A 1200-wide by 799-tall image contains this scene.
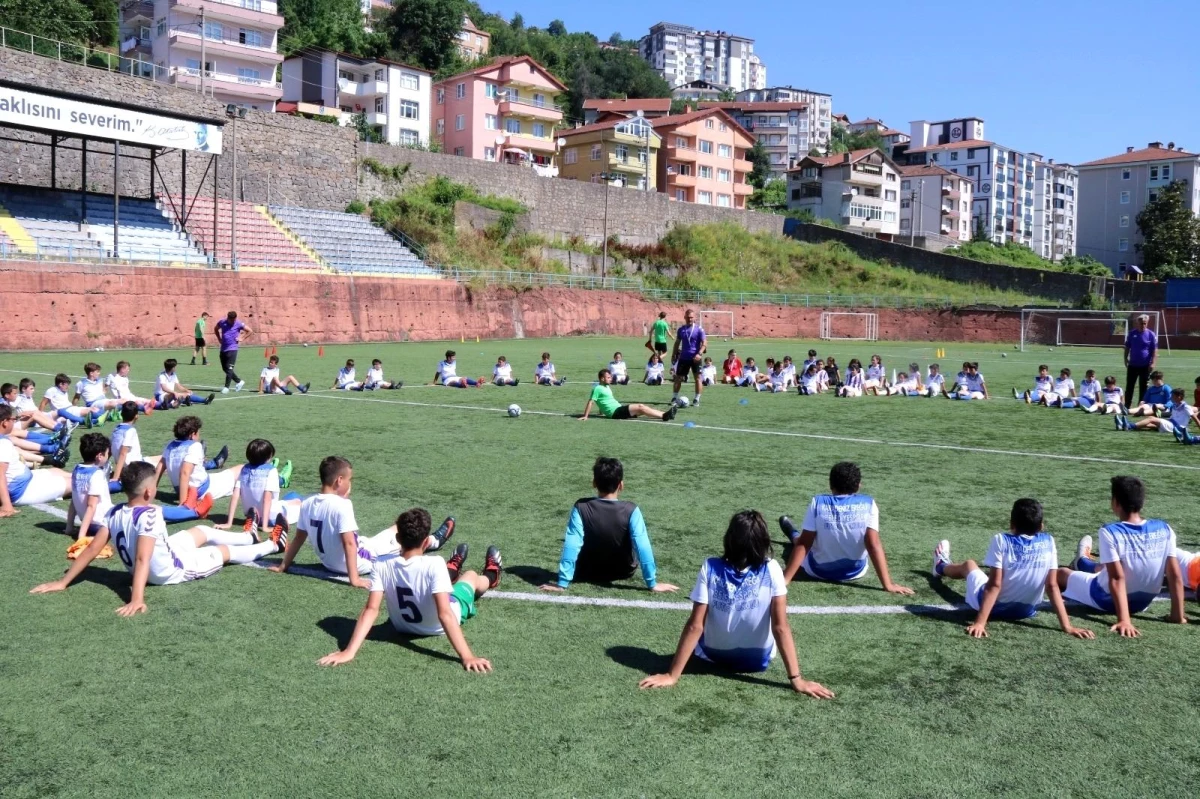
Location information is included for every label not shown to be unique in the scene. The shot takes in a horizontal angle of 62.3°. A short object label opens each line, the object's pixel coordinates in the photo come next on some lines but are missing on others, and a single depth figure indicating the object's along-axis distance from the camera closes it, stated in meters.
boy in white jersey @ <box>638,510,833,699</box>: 5.35
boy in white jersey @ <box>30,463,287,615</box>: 6.84
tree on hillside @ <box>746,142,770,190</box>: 120.50
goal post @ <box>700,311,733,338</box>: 56.12
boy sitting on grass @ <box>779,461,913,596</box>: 7.29
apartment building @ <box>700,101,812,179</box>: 143.00
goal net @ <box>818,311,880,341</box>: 58.81
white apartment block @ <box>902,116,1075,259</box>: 136.75
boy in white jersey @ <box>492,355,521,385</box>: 24.03
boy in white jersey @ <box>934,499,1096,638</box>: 6.39
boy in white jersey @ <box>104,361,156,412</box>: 16.80
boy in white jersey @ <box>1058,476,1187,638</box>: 6.53
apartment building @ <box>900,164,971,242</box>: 117.44
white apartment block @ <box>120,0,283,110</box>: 71.19
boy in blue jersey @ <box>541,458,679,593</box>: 7.18
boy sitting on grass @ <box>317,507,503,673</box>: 5.79
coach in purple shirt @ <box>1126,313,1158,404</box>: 19.58
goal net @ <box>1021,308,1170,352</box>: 53.16
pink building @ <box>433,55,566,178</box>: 85.81
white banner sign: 35.84
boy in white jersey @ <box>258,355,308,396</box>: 20.92
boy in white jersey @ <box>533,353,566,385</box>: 24.66
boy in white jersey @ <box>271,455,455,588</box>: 7.31
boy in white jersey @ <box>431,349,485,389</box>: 23.42
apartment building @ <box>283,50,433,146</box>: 81.88
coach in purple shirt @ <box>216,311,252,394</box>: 21.44
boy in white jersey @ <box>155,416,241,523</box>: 9.55
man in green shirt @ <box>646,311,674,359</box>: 25.05
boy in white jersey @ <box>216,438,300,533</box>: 8.79
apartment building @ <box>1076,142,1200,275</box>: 105.94
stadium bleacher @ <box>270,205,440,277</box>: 47.59
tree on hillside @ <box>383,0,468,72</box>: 95.56
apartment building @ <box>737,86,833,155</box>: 188.75
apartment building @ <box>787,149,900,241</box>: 101.62
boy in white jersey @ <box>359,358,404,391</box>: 22.36
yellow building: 88.94
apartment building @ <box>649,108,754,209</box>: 95.75
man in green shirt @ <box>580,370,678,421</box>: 17.61
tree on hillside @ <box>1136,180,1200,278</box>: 82.88
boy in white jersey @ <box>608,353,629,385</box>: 25.83
